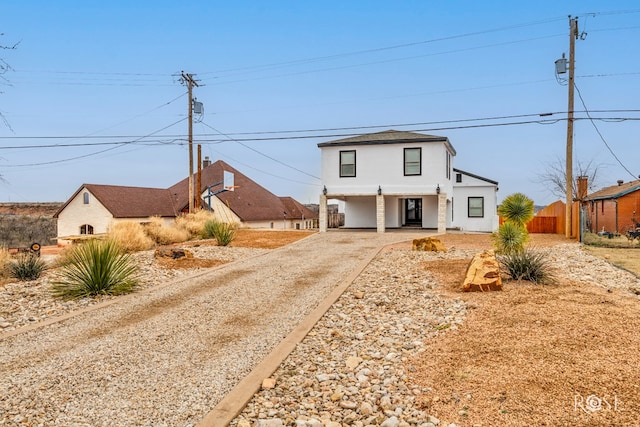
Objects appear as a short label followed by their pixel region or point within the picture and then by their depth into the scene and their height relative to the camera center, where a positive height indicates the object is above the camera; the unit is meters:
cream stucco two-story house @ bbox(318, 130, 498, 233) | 25.00 +2.58
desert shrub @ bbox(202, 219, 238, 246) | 18.38 -0.49
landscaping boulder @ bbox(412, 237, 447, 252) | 15.30 -0.88
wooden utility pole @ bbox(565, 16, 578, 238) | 21.05 +6.15
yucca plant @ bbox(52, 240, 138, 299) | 9.63 -1.24
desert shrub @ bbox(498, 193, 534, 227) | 13.16 +0.36
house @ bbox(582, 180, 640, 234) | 25.44 +0.69
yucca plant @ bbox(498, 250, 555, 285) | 9.42 -1.08
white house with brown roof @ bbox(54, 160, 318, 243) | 39.28 +1.49
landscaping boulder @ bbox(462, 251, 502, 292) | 8.77 -1.16
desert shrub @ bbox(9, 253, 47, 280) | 11.87 -1.33
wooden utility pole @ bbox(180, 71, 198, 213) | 27.94 +7.44
